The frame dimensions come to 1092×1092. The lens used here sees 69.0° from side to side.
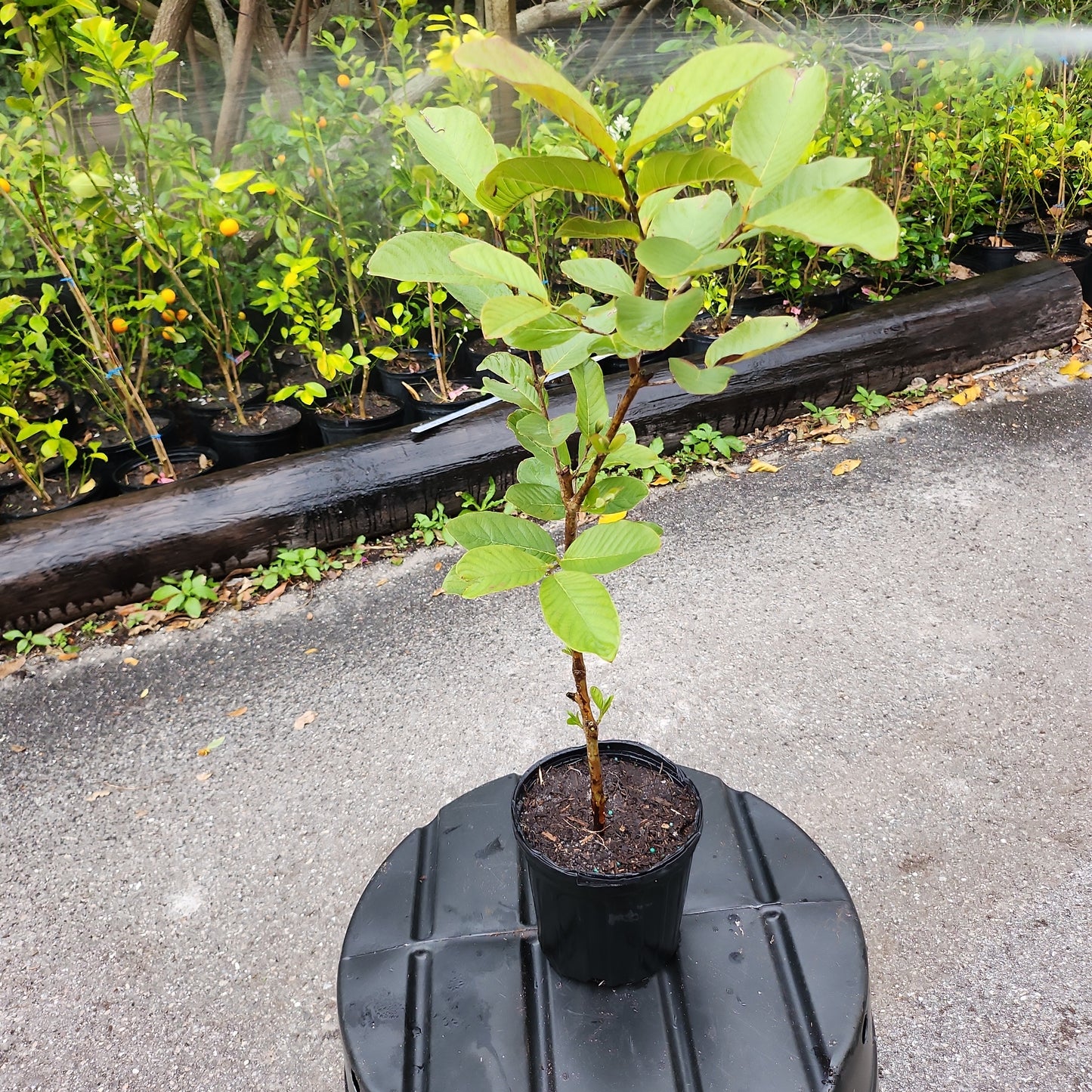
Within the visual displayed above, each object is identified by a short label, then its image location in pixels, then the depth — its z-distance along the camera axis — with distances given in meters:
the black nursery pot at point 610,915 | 0.97
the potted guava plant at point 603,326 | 0.56
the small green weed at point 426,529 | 2.68
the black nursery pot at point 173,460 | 2.73
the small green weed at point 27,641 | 2.32
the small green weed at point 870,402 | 3.26
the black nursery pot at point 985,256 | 4.02
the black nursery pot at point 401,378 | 3.13
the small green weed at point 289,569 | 2.53
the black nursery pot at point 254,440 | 2.87
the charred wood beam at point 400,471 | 2.36
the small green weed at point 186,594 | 2.42
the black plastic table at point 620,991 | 1.00
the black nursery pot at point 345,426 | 2.95
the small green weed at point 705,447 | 3.03
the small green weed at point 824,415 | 3.21
